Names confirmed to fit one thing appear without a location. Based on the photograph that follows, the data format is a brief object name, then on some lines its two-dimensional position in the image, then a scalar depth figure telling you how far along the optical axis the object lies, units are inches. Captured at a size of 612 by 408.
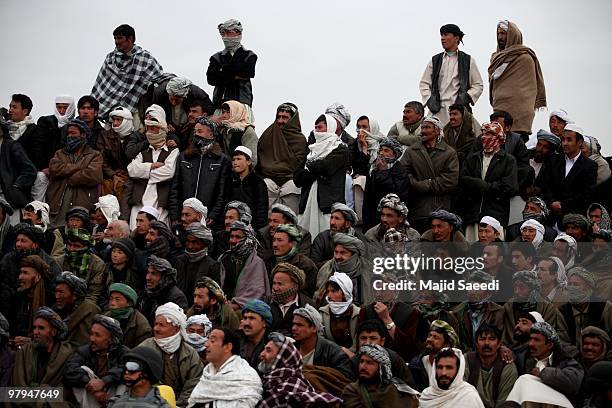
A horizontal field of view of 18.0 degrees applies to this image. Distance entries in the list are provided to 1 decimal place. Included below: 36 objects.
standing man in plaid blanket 883.4
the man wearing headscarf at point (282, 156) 831.7
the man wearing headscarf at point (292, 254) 735.7
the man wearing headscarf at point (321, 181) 803.4
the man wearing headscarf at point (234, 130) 847.7
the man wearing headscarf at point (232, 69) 877.2
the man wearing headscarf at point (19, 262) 728.7
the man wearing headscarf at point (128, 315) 690.8
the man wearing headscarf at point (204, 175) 804.6
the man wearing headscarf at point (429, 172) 805.9
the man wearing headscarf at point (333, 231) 758.5
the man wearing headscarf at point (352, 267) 729.0
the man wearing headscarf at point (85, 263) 735.1
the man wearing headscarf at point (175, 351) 664.4
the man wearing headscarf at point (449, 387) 639.8
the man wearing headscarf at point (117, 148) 830.5
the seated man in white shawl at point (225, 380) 629.9
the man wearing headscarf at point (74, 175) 816.9
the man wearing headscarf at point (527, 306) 700.7
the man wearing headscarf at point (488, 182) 804.0
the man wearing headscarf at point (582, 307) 700.0
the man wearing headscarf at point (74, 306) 700.0
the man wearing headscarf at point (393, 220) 764.6
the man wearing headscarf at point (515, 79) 890.1
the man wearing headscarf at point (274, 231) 761.0
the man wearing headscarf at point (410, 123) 850.8
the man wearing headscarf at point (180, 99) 860.0
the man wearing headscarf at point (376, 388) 637.9
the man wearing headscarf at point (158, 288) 711.7
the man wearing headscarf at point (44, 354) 673.0
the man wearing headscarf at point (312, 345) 663.8
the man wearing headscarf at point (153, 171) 817.5
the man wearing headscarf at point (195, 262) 735.7
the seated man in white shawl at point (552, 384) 647.1
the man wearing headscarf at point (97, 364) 653.9
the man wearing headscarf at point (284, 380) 628.1
